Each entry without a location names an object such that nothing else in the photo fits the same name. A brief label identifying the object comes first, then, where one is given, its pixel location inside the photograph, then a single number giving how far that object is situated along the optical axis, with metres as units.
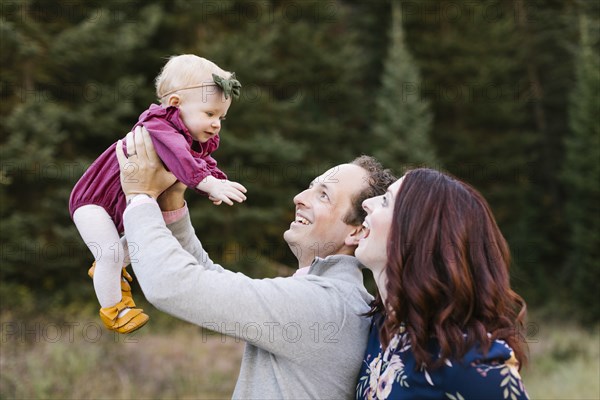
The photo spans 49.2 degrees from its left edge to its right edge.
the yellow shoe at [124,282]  2.83
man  2.15
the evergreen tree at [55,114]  12.80
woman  1.96
